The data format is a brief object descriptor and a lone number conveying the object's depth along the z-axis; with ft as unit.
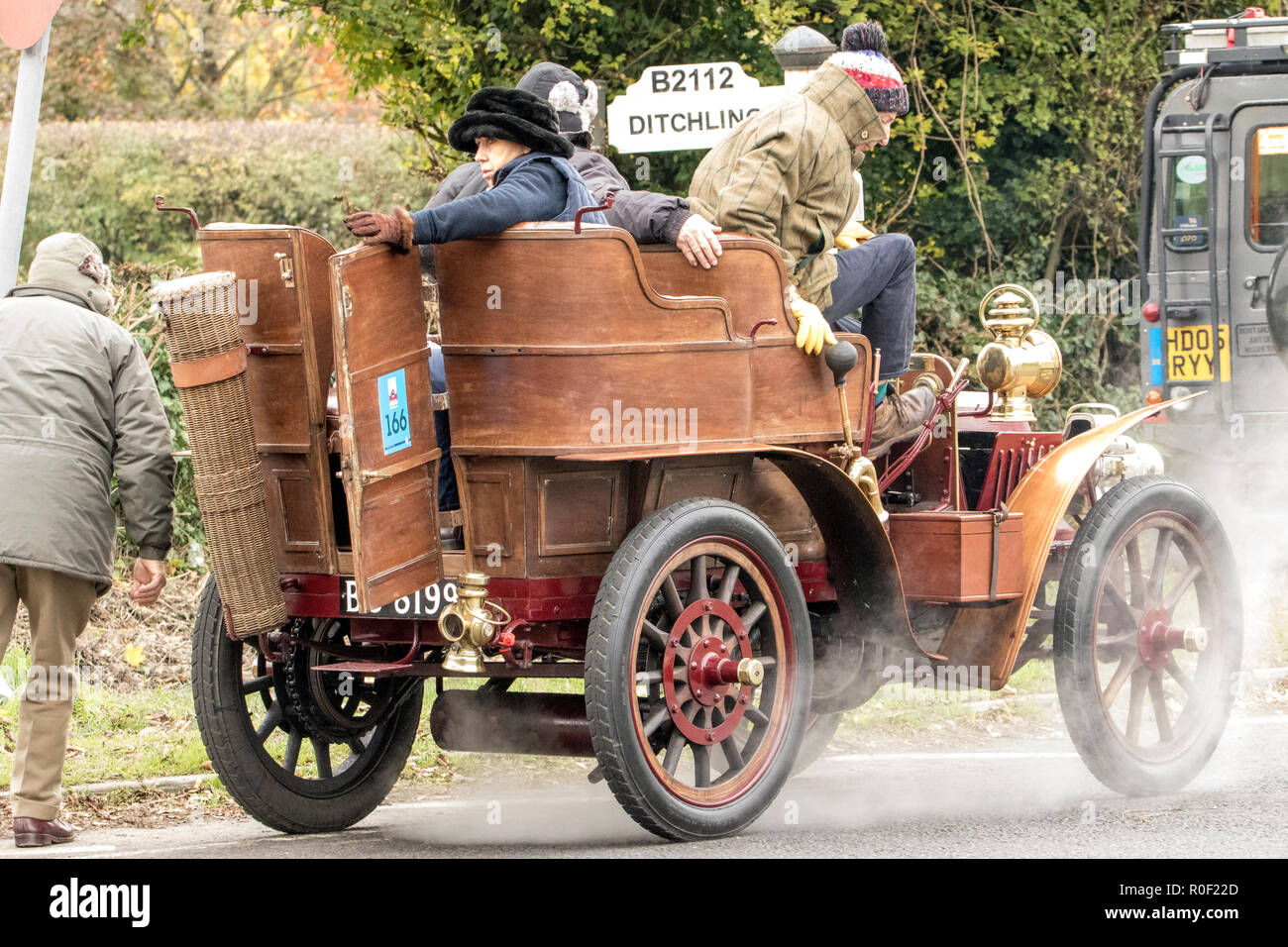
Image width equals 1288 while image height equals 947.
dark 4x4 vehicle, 39.73
